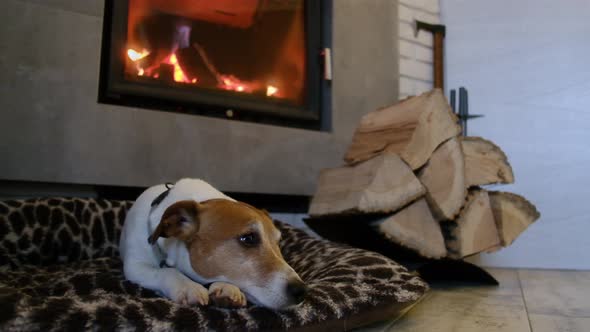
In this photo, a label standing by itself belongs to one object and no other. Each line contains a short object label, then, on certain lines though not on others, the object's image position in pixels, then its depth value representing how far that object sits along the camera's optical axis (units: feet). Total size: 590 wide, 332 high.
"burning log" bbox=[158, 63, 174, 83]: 7.34
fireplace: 6.97
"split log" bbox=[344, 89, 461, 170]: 6.23
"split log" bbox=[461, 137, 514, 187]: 6.77
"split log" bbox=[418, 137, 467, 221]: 6.23
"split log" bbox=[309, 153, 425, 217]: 5.87
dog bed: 3.09
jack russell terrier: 3.67
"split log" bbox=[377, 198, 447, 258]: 5.98
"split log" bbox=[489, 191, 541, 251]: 6.85
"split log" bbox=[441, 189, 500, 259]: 6.42
